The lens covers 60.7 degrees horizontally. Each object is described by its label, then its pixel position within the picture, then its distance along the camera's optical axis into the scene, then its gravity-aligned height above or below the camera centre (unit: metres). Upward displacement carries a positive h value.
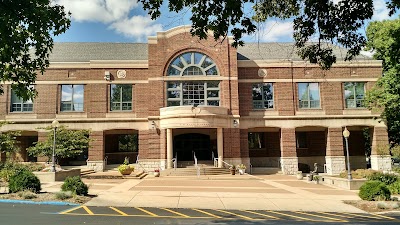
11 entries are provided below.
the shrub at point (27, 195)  13.79 -2.22
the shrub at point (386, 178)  19.81 -2.43
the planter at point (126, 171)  25.05 -2.35
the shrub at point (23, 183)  14.79 -1.86
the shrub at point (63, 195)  13.84 -2.24
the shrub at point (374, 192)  15.42 -2.53
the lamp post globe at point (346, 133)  22.22 +0.22
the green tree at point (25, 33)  6.52 +2.31
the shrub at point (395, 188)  18.08 -2.76
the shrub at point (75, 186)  14.74 -2.04
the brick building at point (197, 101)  30.34 +3.40
